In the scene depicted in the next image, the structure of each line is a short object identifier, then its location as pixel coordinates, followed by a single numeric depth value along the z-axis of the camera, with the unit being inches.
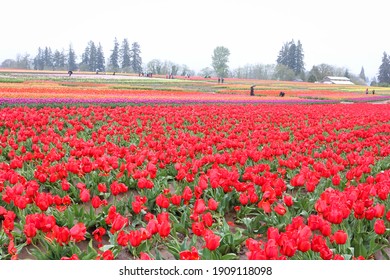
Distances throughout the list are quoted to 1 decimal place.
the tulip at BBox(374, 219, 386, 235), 121.8
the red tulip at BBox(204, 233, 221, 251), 107.1
